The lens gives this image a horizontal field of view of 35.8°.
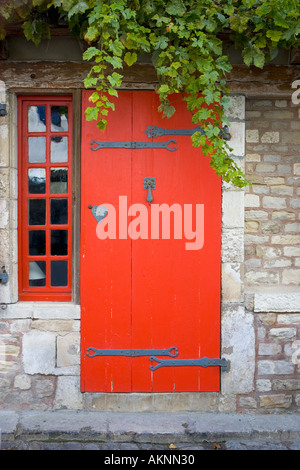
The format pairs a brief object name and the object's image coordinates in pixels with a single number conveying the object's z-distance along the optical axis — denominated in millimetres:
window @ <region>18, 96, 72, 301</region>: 3789
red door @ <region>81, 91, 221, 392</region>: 3664
